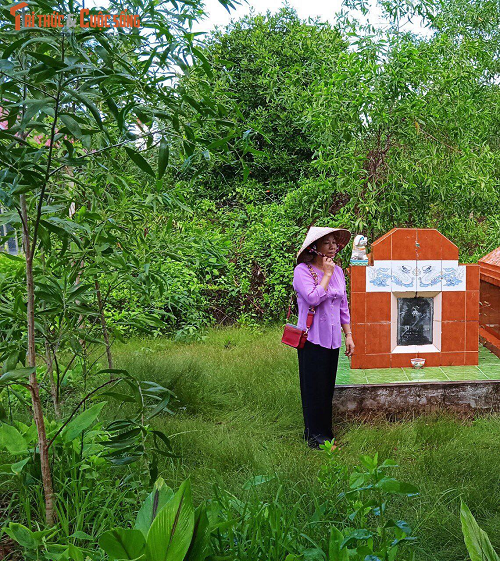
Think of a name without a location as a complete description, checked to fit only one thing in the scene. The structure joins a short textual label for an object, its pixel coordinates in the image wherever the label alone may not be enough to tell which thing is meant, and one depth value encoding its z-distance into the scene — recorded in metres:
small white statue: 5.39
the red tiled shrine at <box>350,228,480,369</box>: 5.22
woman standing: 4.36
